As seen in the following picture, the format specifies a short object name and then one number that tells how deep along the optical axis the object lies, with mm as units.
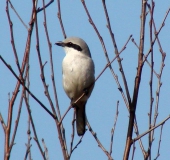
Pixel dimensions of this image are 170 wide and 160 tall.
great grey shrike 9227
